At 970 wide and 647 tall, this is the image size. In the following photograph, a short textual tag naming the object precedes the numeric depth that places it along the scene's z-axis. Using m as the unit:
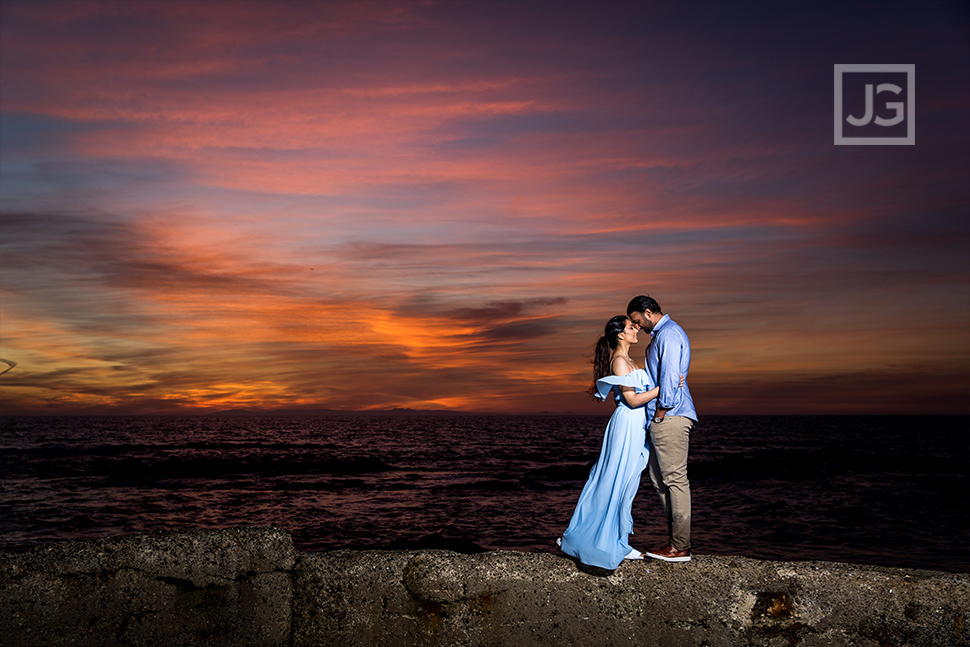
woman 3.06
